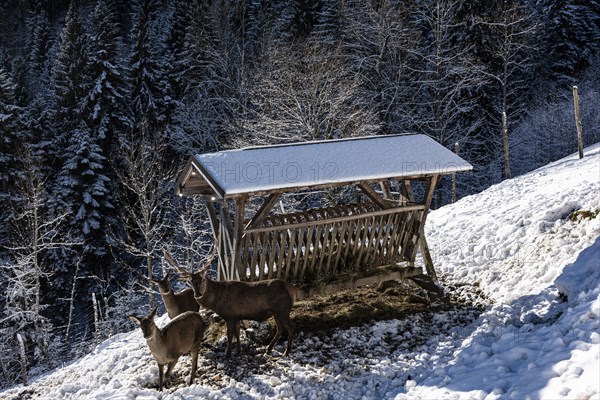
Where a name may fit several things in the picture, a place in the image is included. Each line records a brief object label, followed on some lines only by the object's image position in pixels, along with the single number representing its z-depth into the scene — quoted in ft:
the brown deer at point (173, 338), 22.02
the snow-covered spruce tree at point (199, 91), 100.53
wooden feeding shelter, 27.23
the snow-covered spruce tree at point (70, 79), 95.68
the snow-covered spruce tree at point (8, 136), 79.50
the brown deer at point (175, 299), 26.11
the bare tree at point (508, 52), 94.68
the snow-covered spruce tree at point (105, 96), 93.71
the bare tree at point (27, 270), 63.16
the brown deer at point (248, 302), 25.29
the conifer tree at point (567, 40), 115.85
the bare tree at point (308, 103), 66.03
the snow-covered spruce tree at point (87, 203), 82.33
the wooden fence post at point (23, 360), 45.83
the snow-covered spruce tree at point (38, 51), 149.35
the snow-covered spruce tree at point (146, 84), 108.17
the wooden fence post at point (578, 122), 56.03
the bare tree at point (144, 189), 59.47
